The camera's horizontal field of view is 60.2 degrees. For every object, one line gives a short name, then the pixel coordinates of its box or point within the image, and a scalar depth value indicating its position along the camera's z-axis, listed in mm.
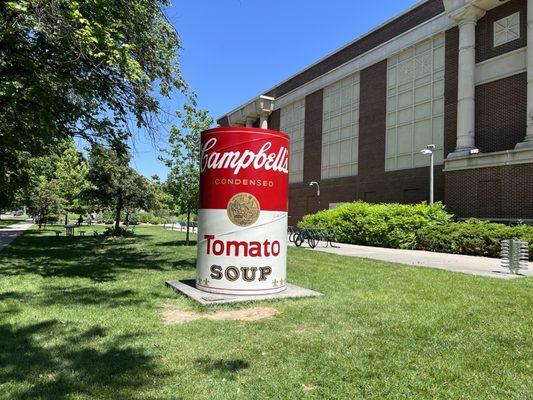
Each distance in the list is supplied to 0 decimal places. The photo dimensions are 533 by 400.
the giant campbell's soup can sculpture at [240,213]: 7590
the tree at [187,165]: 20641
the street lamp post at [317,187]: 35888
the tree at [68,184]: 43006
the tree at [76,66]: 8539
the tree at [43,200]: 35344
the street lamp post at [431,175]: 22875
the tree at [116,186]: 23547
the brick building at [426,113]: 21516
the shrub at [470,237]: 16366
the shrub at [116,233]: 24505
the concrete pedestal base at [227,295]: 7082
